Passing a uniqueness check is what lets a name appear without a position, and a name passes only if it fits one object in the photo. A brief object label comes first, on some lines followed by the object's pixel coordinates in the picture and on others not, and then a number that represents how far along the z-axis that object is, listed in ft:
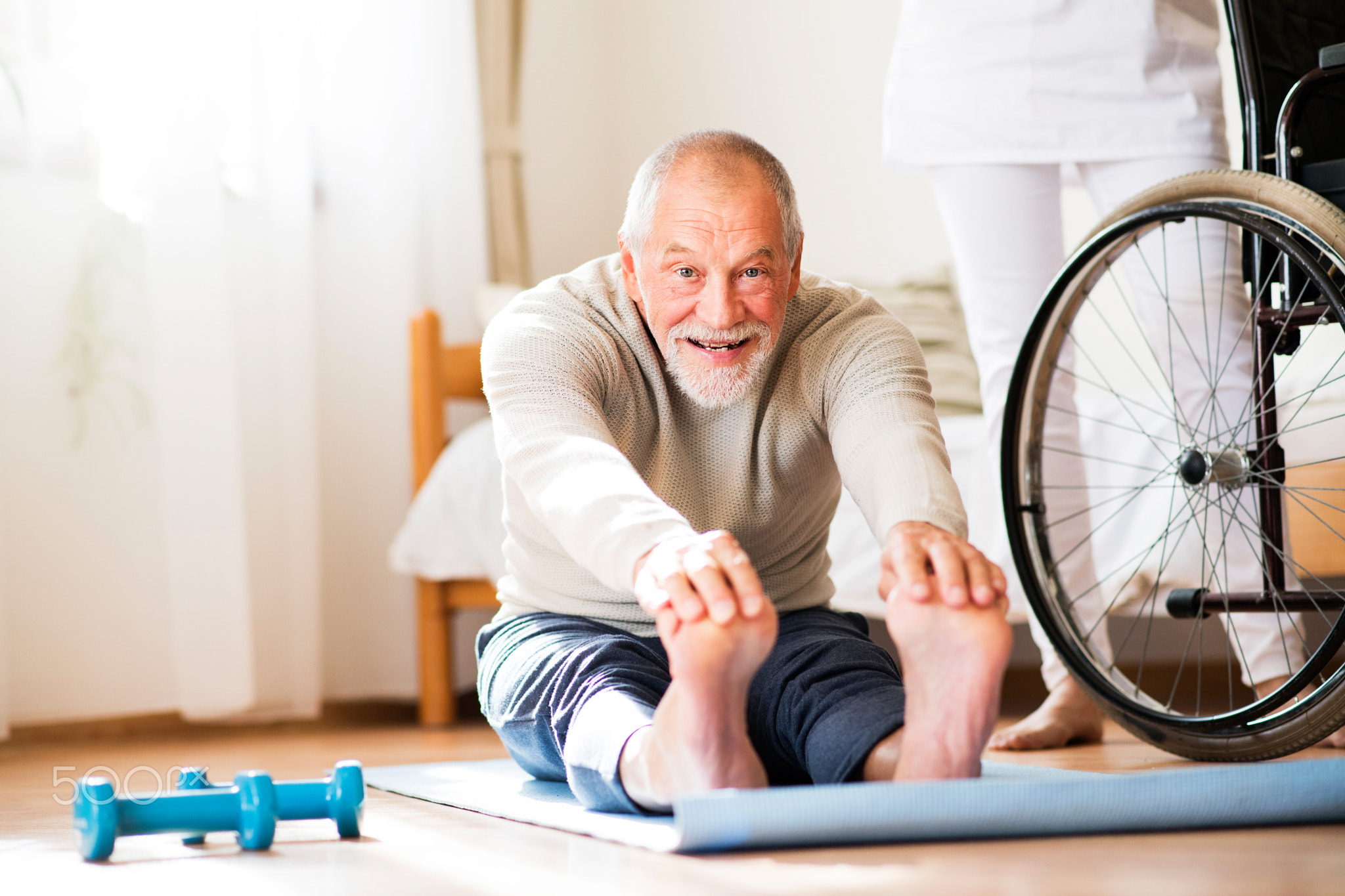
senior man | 7.83
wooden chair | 14.18
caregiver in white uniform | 10.00
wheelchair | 8.72
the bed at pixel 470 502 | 12.15
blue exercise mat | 7.57
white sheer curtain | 12.33
